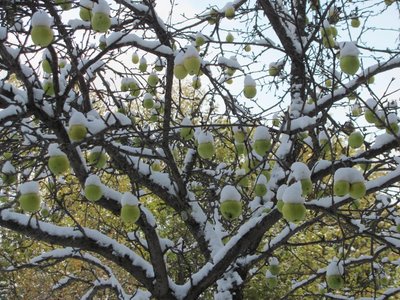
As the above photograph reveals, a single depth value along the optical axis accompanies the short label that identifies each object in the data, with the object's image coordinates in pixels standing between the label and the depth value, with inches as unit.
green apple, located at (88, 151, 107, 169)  115.5
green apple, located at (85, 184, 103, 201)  98.0
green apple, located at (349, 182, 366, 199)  82.8
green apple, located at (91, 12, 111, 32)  91.0
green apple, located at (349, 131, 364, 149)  112.9
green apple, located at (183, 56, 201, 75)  92.7
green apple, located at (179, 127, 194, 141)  128.3
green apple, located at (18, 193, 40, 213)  91.1
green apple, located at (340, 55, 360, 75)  88.5
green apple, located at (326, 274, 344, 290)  115.0
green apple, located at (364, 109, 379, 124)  112.0
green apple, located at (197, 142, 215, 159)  101.6
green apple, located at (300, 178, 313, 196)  84.6
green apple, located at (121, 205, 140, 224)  98.2
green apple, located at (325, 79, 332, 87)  172.6
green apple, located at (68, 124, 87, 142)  93.9
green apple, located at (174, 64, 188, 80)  95.4
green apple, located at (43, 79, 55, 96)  121.3
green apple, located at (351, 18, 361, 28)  180.1
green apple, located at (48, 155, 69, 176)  90.3
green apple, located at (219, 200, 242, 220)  91.0
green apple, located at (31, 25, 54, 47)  85.2
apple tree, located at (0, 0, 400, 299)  92.0
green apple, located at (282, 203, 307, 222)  80.1
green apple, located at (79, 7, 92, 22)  108.0
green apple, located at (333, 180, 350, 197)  81.5
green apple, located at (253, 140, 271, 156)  98.6
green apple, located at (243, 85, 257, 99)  115.0
